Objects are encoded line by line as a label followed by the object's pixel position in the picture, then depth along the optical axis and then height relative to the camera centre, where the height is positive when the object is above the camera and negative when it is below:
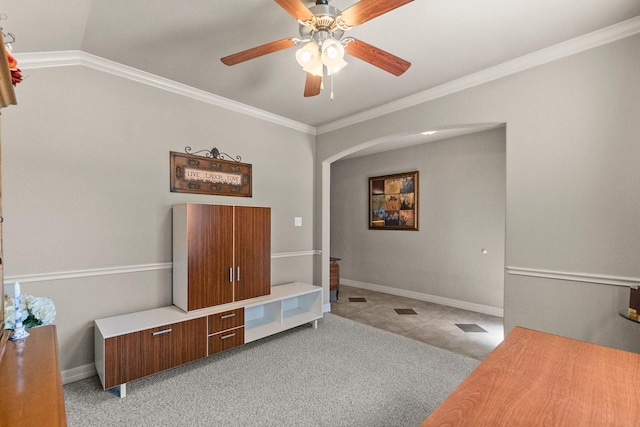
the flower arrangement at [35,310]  1.47 -0.49
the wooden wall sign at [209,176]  2.95 +0.44
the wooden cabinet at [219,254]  2.63 -0.38
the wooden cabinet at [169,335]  2.14 -1.03
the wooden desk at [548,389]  0.87 -0.61
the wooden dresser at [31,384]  0.84 -0.58
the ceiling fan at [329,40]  1.47 +1.04
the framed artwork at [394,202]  4.94 +0.24
